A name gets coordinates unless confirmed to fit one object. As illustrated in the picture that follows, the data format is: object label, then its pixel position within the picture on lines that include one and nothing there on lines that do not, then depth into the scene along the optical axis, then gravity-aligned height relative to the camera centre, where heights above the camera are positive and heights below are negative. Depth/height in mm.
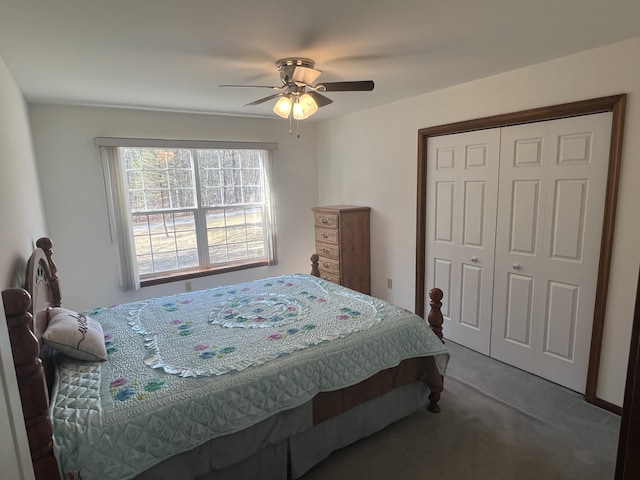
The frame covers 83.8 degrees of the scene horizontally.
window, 3705 -97
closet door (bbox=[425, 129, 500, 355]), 3035 -351
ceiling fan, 2236 +654
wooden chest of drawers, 4020 -587
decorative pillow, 1772 -692
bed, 1365 -863
